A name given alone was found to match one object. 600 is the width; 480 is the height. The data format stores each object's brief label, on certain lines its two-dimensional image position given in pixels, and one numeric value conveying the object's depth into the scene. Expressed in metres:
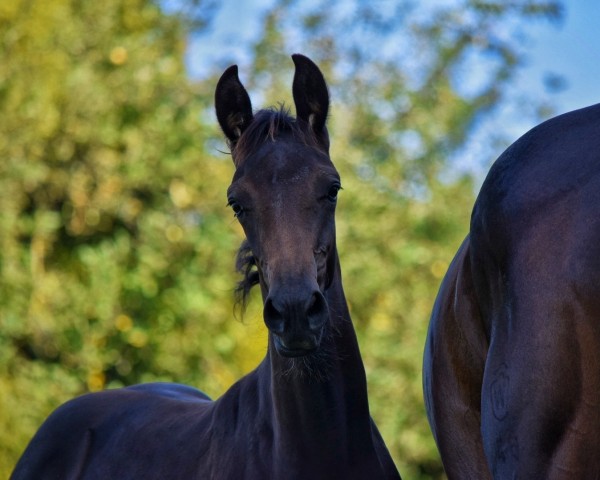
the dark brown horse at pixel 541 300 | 5.31
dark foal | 7.86
